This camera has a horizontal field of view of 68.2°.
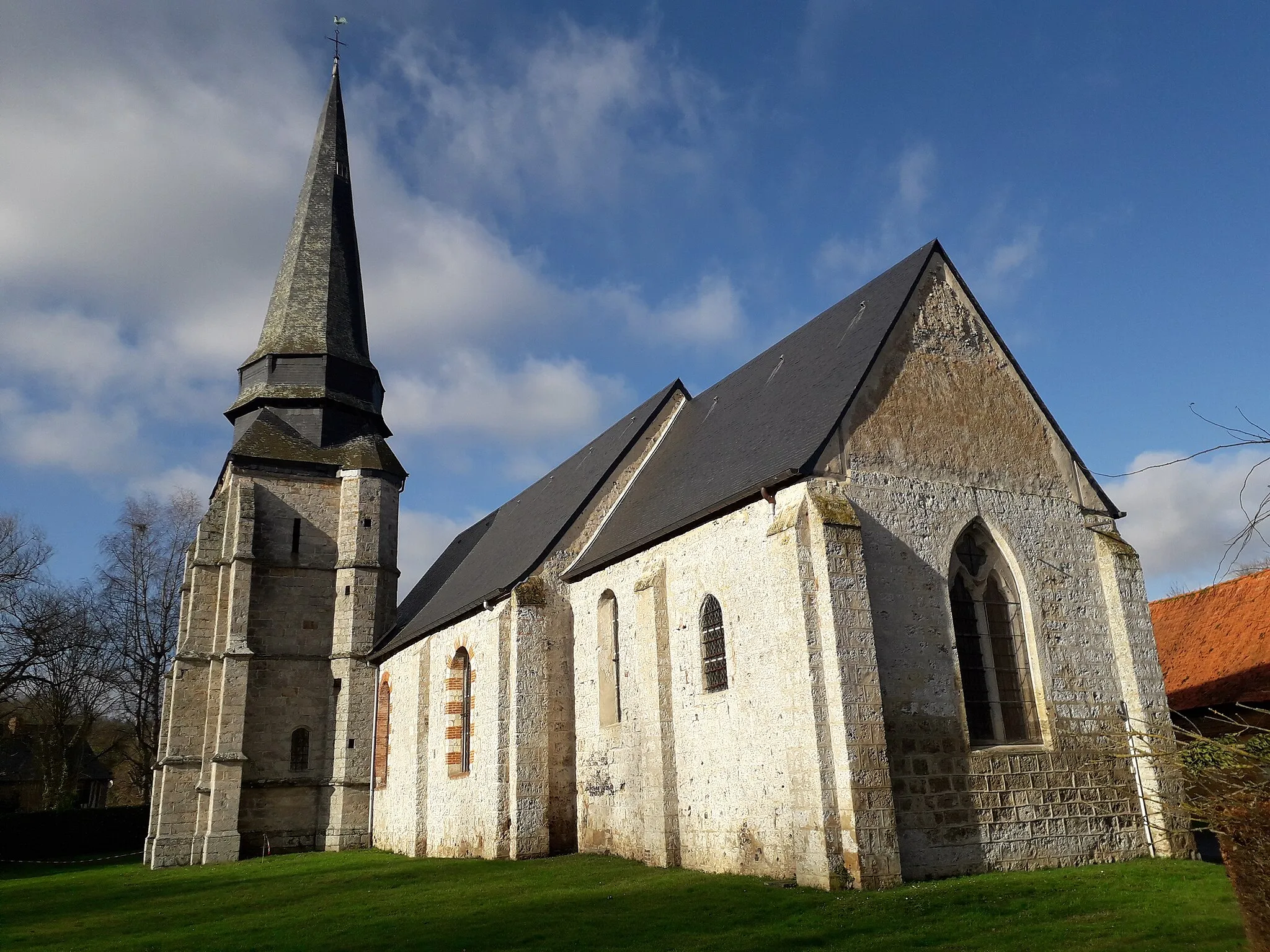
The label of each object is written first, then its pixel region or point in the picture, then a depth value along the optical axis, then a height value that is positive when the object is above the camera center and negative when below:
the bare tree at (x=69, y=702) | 34.44 +4.01
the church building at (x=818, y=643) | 11.45 +1.80
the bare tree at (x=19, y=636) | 28.14 +4.99
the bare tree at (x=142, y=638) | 37.34 +6.28
